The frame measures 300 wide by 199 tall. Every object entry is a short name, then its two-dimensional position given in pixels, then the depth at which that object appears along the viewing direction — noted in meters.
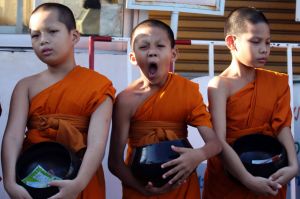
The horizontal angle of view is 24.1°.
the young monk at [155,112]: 3.44
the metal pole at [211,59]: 4.59
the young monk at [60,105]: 3.30
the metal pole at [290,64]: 4.62
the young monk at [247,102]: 3.67
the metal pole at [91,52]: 4.23
